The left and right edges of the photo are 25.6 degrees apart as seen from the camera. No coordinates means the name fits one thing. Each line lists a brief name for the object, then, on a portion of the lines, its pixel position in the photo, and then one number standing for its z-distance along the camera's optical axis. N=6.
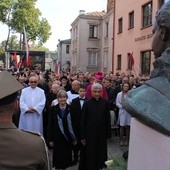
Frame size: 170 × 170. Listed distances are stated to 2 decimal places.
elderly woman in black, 6.18
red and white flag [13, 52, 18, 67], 19.89
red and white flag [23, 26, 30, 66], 16.88
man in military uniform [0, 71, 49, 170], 2.16
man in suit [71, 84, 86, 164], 6.43
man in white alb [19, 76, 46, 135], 7.36
